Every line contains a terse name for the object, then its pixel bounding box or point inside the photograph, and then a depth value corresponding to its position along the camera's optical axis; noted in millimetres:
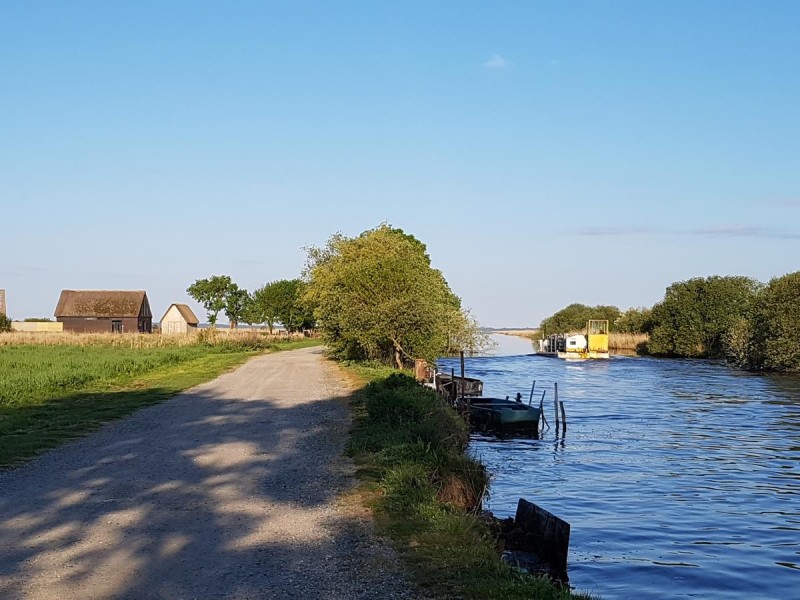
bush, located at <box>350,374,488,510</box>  12734
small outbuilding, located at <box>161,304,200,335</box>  114188
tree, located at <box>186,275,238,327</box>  118125
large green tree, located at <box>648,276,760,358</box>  89062
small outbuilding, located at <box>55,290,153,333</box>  98875
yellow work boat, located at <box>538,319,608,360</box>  88562
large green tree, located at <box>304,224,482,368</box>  38344
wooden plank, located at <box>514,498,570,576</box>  11805
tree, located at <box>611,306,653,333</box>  104438
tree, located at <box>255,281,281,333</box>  107706
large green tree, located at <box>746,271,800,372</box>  61688
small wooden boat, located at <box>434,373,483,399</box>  32381
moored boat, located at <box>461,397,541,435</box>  30359
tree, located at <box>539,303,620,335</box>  127438
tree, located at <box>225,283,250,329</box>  120125
